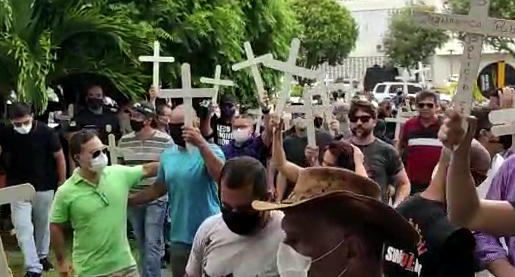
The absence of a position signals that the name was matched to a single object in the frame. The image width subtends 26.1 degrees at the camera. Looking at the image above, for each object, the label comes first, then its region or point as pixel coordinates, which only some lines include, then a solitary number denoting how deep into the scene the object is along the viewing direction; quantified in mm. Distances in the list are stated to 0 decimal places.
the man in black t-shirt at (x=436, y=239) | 4707
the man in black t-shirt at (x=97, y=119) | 12414
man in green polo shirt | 6871
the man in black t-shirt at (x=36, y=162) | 11109
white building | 68850
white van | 42753
